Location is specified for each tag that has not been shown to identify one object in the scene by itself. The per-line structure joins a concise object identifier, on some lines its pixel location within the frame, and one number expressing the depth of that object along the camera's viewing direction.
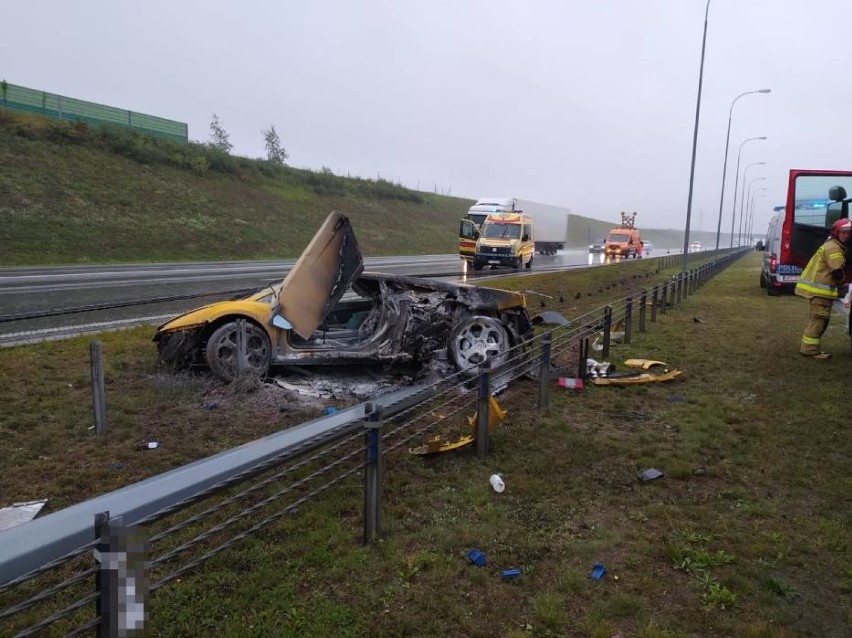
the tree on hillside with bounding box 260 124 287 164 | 64.20
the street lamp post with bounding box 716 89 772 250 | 33.22
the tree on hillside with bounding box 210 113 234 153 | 58.78
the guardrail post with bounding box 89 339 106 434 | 4.68
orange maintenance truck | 38.56
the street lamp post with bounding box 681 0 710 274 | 20.14
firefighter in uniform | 7.80
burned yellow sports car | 6.18
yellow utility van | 24.89
